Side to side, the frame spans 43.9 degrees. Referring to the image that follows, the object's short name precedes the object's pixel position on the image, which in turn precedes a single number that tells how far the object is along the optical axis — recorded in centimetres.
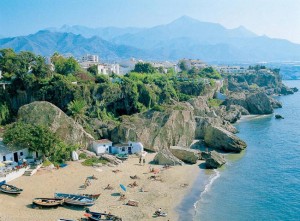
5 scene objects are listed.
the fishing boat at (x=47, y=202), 2627
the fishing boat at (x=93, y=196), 2845
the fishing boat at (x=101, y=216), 2481
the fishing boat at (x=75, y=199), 2697
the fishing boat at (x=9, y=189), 2784
